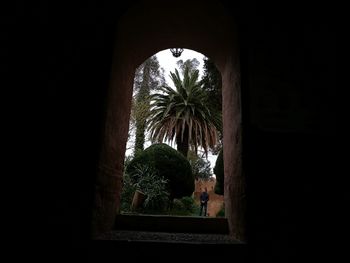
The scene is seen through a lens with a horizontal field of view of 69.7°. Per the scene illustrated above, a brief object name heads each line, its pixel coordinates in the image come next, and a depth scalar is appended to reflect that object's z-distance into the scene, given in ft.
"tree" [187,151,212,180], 73.40
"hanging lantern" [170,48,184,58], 22.67
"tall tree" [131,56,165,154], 43.13
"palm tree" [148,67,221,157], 43.86
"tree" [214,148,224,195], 29.12
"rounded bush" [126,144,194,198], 27.99
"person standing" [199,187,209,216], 30.32
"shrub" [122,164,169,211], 24.71
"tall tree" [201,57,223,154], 35.55
